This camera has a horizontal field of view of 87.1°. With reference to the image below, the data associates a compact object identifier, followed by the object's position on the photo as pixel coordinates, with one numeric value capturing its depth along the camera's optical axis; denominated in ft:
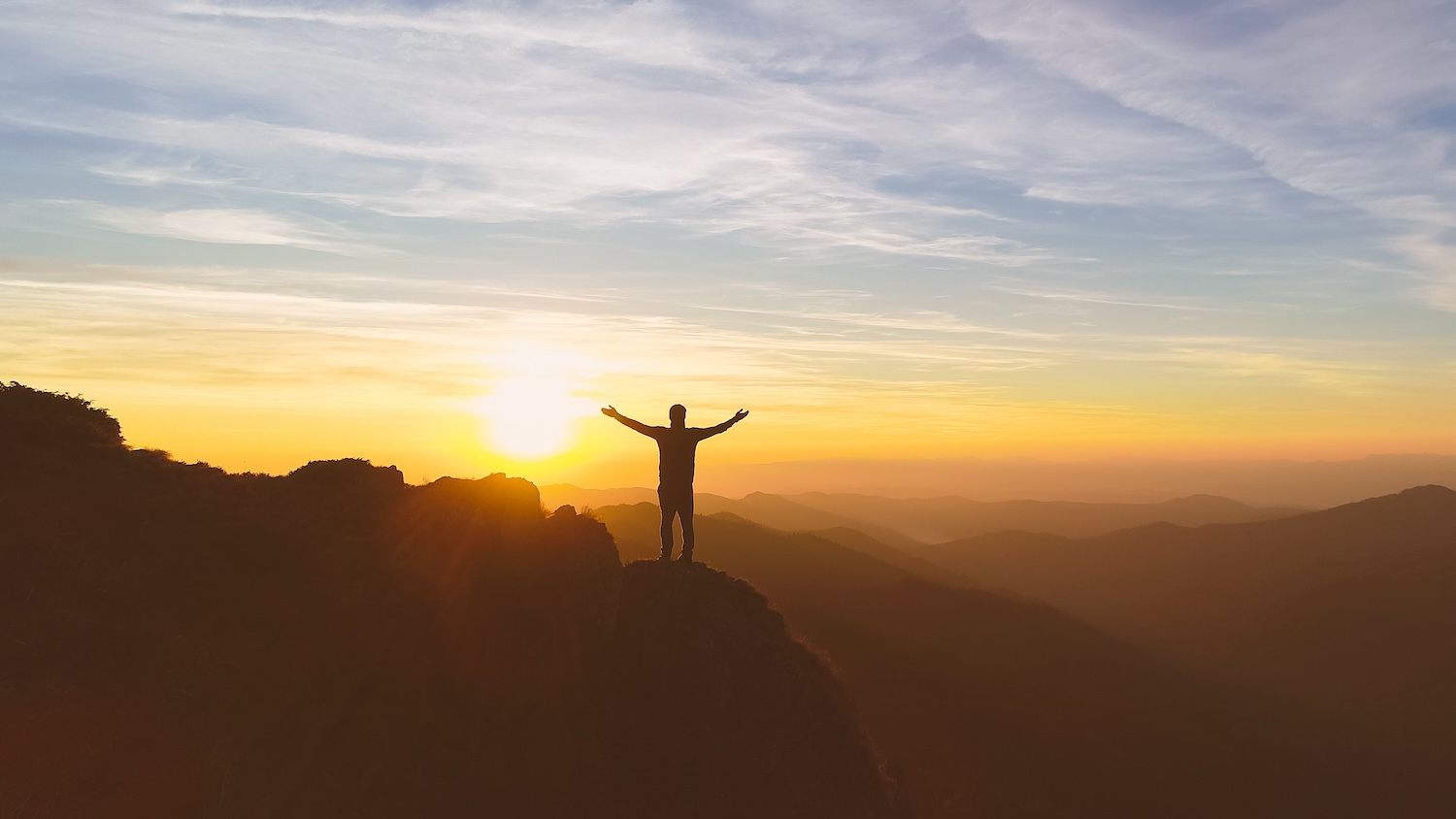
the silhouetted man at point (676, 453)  56.65
